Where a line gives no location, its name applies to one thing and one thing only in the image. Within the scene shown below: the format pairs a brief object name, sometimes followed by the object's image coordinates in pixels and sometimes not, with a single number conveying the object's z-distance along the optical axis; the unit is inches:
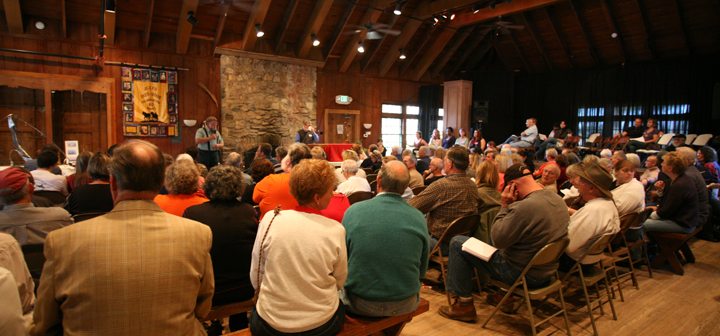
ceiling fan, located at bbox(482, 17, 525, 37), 353.7
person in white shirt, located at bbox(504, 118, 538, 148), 393.2
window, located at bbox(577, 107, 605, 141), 500.1
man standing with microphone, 296.4
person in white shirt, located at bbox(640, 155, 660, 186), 205.2
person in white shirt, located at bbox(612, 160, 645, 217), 142.2
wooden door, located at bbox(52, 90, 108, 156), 338.6
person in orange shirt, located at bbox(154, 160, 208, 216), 96.3
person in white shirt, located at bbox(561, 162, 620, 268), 111.1
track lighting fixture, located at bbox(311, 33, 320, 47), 393.1
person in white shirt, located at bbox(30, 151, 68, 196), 147.3
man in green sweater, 76.5
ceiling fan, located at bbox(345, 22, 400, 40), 324.5
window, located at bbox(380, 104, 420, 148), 543.8
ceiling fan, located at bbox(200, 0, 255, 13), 345.4
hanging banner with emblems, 357.4
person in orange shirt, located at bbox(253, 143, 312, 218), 116.0
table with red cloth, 388.2
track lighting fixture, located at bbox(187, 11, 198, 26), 323.6
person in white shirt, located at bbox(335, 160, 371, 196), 157.8
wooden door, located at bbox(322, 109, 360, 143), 487.5
